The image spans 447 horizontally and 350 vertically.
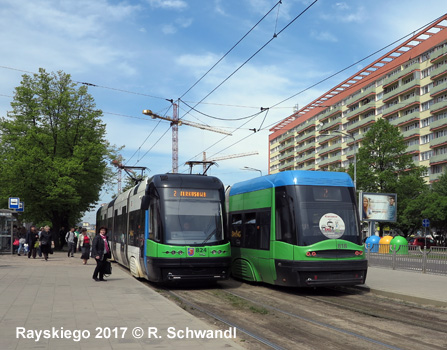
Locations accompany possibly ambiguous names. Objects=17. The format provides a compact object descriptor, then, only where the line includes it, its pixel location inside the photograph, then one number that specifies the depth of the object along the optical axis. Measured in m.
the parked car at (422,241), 52.68
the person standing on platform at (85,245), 23.25
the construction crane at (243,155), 118.71
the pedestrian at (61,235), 39.16
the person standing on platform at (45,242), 24.81
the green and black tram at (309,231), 12.87
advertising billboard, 38.38
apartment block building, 69.25
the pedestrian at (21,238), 30.11
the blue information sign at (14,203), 28.68
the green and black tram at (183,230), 13.80
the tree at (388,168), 52.44
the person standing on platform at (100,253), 15.25
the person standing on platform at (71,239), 29.17
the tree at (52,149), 34.94
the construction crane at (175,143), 66.21
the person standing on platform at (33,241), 26.88
